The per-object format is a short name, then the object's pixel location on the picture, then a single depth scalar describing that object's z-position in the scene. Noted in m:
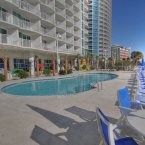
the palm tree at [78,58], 30.52
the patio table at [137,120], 1.96
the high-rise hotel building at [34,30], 16.32
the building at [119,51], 97.90
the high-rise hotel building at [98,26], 63.63
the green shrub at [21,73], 15.25
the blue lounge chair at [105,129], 1.84
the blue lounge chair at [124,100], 2.87
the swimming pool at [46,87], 10.07
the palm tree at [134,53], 59.28
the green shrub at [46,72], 18.09
